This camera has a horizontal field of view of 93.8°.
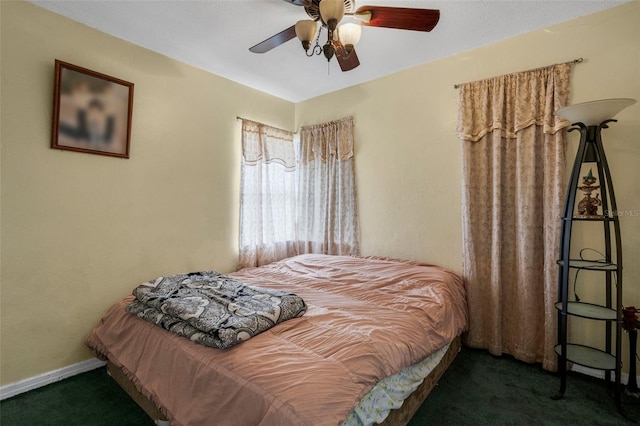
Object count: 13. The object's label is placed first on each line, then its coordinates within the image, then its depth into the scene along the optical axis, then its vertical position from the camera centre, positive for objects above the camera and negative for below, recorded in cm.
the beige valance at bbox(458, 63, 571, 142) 216 +93
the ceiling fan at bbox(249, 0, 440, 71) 152 +110
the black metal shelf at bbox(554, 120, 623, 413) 176 -27
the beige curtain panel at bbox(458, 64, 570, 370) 215 +12
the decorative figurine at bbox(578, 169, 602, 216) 192 +14
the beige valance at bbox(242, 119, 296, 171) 326 +85
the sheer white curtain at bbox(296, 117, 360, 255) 335 +32
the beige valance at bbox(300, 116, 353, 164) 336 +92
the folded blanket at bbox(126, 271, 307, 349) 142 -49
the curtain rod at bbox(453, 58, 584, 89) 213 +115
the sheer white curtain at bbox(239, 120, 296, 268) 324 +27
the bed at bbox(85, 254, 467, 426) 109 -63
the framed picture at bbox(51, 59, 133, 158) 206 +77
